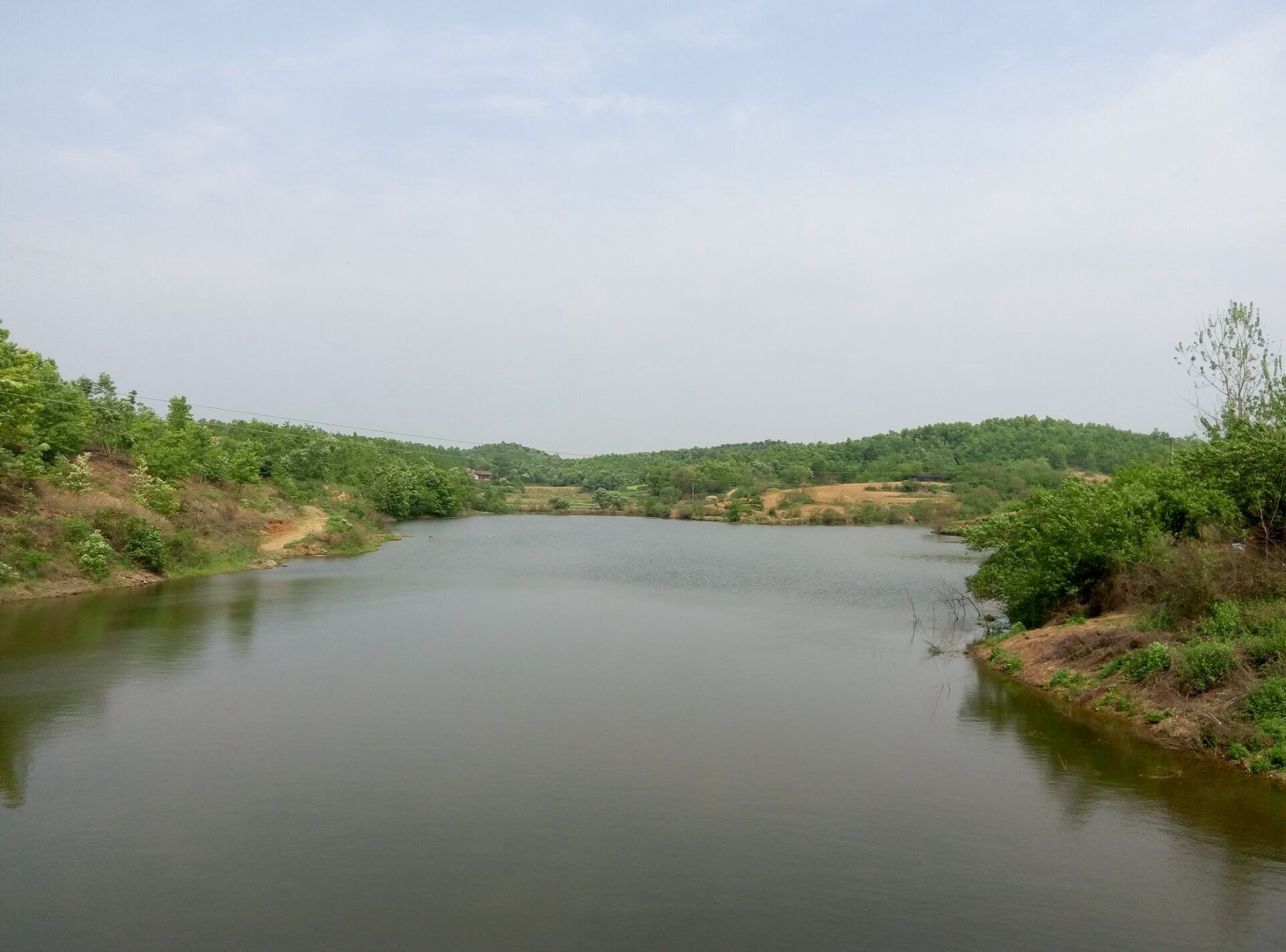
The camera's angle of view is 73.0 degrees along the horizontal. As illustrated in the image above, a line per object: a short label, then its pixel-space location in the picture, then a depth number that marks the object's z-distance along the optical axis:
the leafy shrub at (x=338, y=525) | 49.39
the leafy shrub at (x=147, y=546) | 32.69
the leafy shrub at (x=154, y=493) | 36.12
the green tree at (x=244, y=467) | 46.34
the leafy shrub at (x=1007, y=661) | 20.78
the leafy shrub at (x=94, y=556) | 29.84
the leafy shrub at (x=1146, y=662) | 16.47
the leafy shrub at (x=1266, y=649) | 14.81
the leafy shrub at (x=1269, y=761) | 13.30
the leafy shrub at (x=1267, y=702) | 14.02
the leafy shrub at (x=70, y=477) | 31.94
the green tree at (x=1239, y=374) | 21.91
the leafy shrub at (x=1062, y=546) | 20.95
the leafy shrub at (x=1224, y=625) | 16.02
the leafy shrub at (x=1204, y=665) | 15.07
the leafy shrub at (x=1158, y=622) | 17.86
